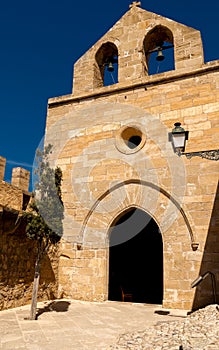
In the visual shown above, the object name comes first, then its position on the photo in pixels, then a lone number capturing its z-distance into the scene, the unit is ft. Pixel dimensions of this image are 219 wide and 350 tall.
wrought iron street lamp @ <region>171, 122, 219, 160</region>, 13.76
